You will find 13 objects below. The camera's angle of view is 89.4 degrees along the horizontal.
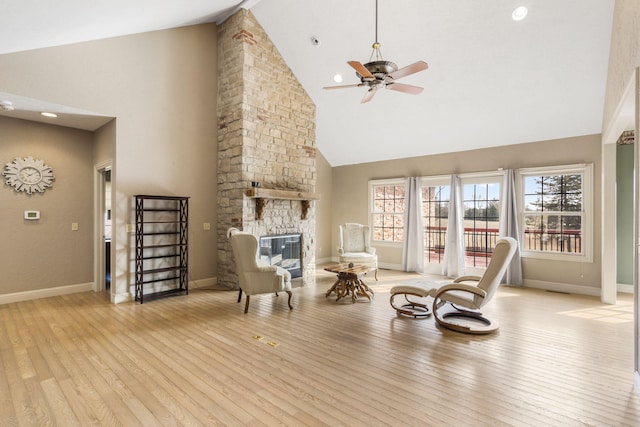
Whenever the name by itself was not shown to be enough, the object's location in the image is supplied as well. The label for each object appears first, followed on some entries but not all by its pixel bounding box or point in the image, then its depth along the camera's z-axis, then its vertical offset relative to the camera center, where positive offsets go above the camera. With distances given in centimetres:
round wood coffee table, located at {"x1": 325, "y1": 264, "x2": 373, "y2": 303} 487 -103
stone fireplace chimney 564 +153
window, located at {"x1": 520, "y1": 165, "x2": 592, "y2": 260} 553 +8
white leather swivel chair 359 -93
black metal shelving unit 486 -45
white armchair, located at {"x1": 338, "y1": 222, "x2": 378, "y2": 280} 700 -50
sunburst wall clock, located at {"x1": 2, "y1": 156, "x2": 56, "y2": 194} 464 +62
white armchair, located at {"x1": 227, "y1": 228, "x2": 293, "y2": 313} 434 -75
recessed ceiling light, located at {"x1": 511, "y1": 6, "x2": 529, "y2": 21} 406 +258
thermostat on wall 478 +4
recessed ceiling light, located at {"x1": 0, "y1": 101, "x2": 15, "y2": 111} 402 +141
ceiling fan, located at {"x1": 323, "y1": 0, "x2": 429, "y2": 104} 344 +159
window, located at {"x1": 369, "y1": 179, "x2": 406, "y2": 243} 783 +18
